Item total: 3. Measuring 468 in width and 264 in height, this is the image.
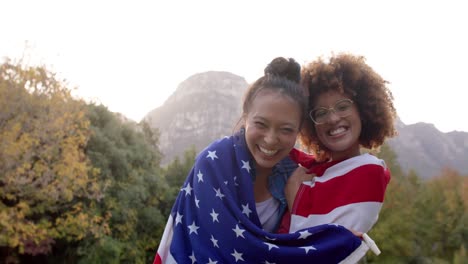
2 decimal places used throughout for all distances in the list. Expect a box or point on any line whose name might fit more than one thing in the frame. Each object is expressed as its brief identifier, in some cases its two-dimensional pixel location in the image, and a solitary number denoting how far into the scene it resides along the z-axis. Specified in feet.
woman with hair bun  5.53
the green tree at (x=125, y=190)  32.78
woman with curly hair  5.63
